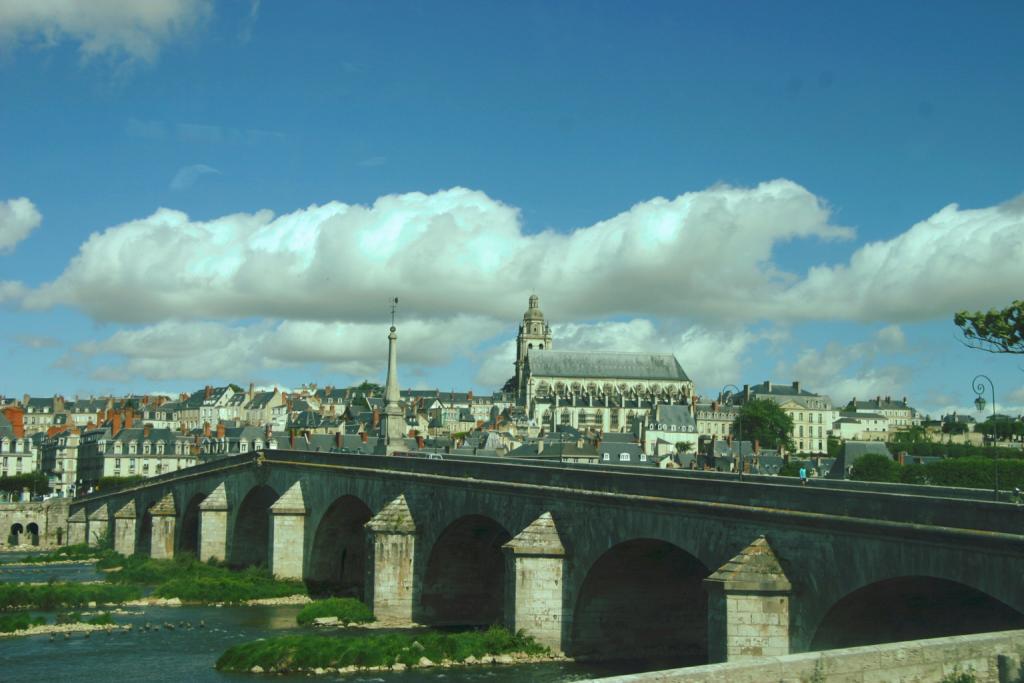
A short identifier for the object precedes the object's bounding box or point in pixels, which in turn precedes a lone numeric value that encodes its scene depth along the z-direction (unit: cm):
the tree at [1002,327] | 3884
